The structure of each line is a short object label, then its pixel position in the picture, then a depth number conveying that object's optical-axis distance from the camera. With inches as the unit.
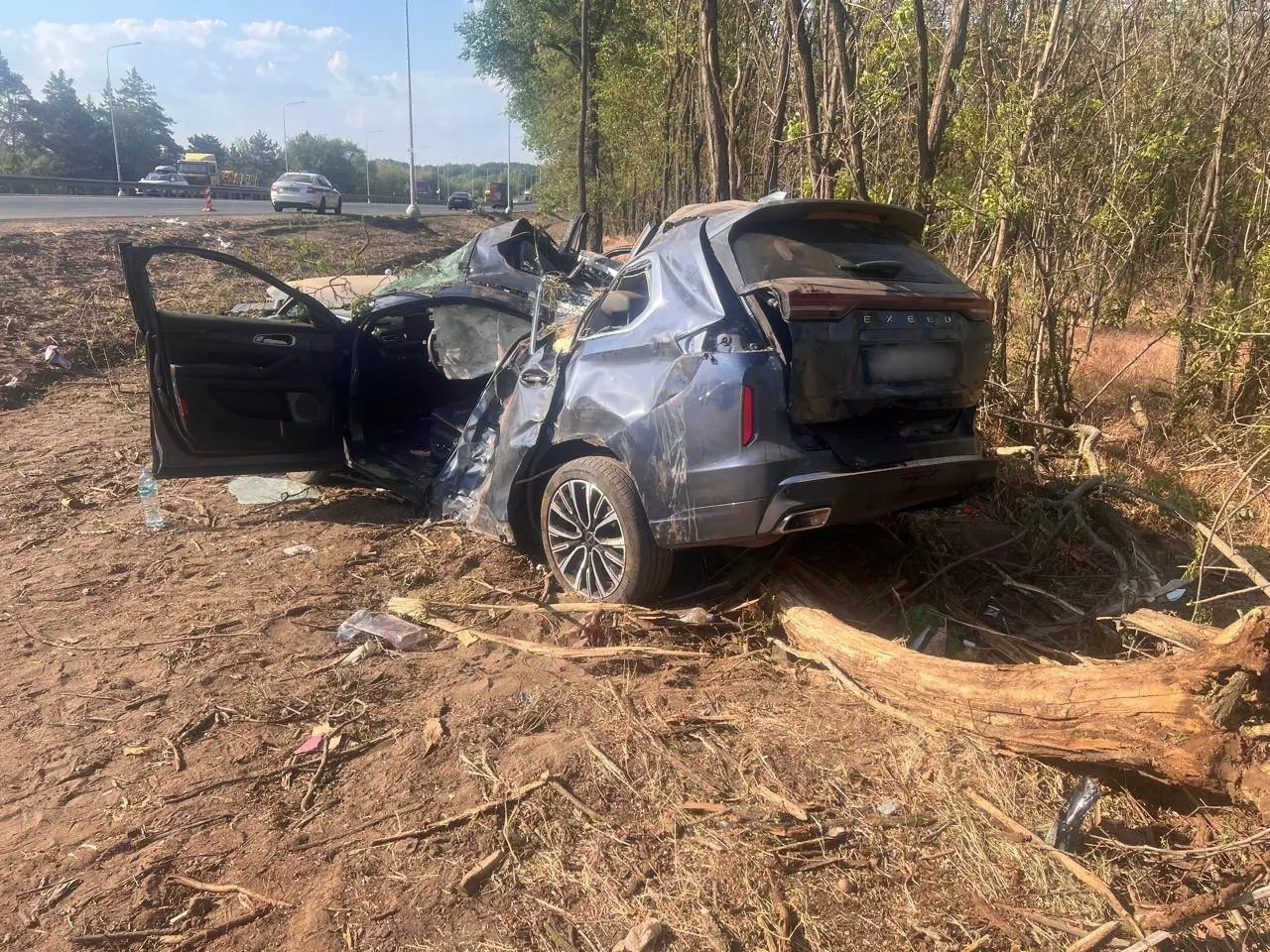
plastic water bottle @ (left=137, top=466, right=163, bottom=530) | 217.8
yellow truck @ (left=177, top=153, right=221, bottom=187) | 1790.1
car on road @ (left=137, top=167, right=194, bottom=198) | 1439.5
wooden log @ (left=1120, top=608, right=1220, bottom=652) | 116.4
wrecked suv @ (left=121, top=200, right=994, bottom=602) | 132.4
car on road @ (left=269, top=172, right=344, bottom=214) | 1131.3
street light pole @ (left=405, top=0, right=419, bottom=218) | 1146.1
